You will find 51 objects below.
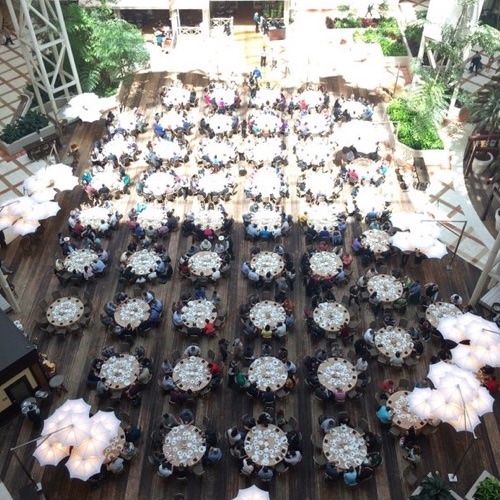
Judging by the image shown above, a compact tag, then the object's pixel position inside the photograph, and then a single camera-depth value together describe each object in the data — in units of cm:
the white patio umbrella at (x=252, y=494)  1565
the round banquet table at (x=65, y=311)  2114
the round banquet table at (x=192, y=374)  1902
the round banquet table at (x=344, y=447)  1711
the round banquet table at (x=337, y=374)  1898
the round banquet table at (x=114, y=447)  1725
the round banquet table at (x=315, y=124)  2897
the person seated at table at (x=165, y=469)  1708
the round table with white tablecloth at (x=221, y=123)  2916
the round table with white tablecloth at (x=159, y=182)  2588
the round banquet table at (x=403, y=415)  1809
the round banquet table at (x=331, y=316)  2077
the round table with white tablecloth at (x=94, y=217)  2466
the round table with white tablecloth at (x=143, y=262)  2278
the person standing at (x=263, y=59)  3459
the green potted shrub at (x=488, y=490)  1648
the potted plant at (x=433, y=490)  1592
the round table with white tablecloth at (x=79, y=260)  2280
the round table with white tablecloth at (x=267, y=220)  2445
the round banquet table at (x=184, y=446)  1719
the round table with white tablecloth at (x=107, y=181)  2620
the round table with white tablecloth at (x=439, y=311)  2095
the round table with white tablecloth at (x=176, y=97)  3102
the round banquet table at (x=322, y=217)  2455
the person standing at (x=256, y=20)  3695
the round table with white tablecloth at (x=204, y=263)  2267
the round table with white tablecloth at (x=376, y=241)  2347
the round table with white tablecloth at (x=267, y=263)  2267
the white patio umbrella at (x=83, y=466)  1606
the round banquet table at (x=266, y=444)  1720
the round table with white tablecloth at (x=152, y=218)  2458
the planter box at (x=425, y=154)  2805
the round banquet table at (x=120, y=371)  1909
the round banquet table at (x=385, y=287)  2181
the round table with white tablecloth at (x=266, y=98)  3108
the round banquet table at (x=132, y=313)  2097
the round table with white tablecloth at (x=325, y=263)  2259
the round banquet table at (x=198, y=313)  2095
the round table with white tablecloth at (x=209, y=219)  2447
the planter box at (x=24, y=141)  2904
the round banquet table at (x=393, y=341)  2005
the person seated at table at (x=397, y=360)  1991
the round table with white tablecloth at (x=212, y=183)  2597
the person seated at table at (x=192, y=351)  1997
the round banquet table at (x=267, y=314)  2092
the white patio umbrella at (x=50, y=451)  1625
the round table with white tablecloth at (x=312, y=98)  3069
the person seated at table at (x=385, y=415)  1828
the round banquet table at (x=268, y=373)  1897
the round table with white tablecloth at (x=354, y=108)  3028
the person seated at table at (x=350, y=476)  1691
